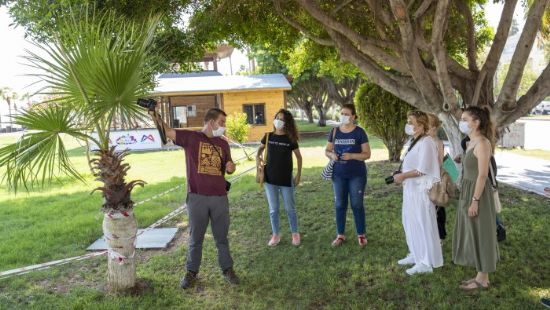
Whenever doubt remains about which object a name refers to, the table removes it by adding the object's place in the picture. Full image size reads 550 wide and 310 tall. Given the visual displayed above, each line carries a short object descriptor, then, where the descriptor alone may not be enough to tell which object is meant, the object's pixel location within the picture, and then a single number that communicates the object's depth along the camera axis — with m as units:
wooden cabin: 23.89
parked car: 52.13
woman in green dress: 4.02
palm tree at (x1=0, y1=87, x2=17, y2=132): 84.39
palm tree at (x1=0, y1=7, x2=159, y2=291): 3.85
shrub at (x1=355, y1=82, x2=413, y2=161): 12.93
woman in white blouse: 4.58
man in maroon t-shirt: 4.55
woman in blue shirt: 5.45
